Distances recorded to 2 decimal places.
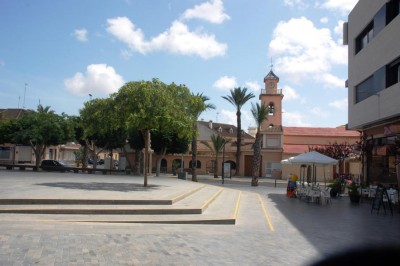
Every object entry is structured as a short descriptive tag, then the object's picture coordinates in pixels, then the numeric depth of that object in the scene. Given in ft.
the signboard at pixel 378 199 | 53.33
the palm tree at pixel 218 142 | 182.49
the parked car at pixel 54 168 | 127.44
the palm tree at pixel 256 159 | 108.27
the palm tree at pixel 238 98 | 188.34
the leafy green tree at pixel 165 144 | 135.23
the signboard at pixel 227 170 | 156.56
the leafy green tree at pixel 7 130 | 136.56
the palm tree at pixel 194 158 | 116.47
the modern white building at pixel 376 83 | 64.54
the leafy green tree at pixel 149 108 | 60.64
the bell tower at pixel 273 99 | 206.84
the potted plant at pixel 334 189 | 78.64
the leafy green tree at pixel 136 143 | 140.61
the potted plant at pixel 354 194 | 67.79
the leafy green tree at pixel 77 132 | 141.68
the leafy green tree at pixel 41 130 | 124.83
